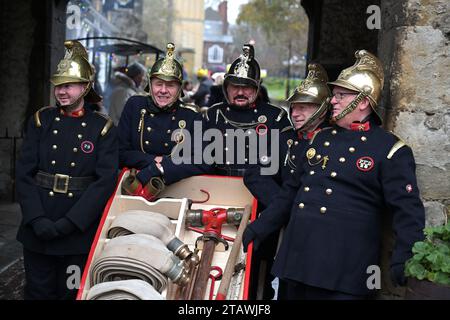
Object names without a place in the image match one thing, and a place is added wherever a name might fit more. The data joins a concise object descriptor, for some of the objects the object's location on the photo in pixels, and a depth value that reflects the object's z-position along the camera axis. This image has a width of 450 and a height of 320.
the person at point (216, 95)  8.22
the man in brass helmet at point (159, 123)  4.52
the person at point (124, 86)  8.68
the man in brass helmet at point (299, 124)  4.06
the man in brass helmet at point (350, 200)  3.37
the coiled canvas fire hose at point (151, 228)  3.62
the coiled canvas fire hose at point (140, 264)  3.34
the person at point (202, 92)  13.39
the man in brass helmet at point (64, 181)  4.06
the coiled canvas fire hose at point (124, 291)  3.09
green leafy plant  2.94
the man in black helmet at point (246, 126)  4.53
